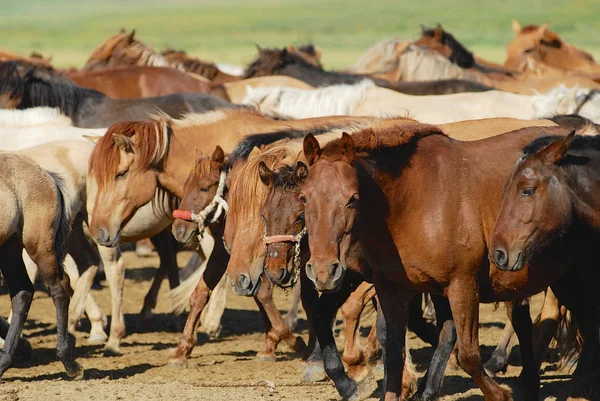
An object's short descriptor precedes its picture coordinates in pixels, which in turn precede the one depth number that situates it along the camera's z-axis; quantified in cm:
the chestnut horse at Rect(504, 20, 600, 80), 3950
